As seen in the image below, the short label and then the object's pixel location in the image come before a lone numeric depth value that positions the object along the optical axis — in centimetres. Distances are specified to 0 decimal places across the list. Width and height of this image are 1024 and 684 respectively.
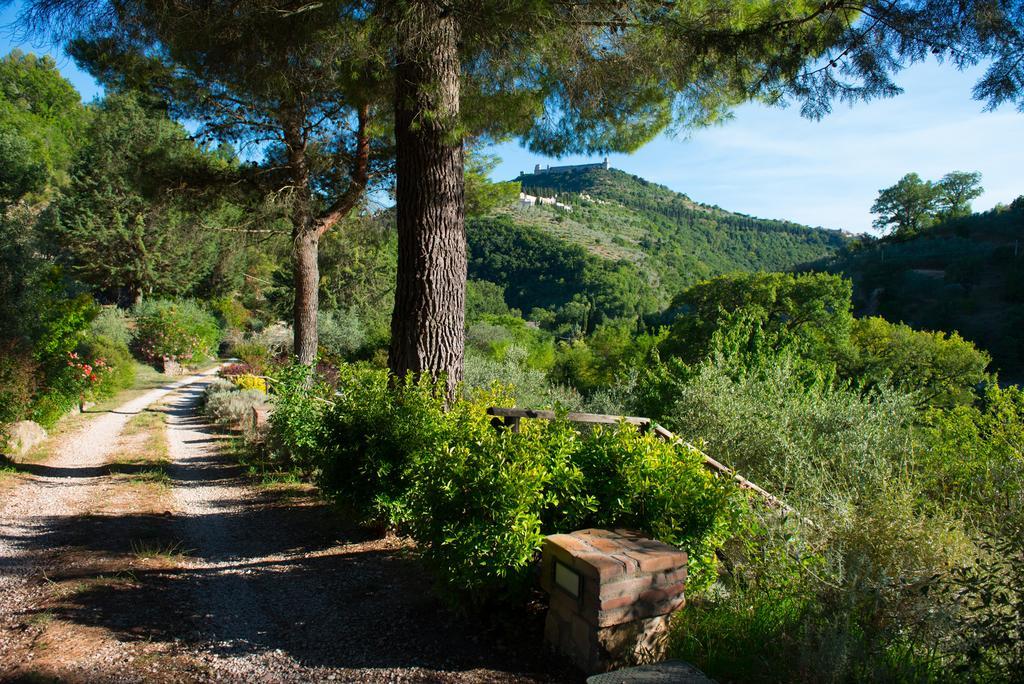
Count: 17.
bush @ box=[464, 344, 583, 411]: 936
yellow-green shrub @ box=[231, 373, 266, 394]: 1375
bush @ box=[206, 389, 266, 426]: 1063
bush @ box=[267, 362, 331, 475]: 522
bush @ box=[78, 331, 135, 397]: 1292
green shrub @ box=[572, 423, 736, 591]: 299
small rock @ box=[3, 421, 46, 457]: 767
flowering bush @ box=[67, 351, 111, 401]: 996
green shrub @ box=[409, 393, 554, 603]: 277
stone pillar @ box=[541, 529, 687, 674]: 255
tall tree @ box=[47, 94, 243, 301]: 2508
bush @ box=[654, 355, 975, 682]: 242
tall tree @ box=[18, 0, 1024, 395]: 460
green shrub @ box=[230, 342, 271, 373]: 2048
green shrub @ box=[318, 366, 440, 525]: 385
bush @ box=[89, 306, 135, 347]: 1989
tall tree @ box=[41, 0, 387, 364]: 525
